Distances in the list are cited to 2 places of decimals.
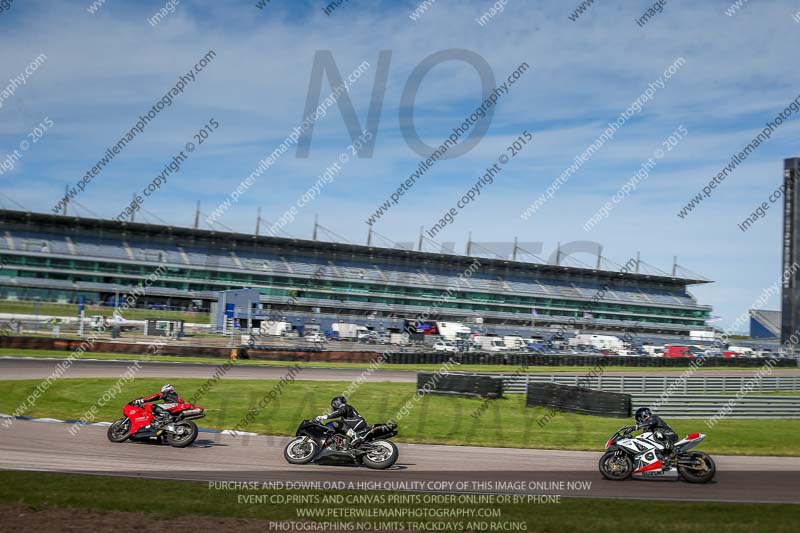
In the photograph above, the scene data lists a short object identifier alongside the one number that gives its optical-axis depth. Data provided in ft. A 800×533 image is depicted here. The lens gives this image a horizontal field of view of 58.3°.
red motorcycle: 47.96
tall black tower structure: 233.14
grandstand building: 226.17
